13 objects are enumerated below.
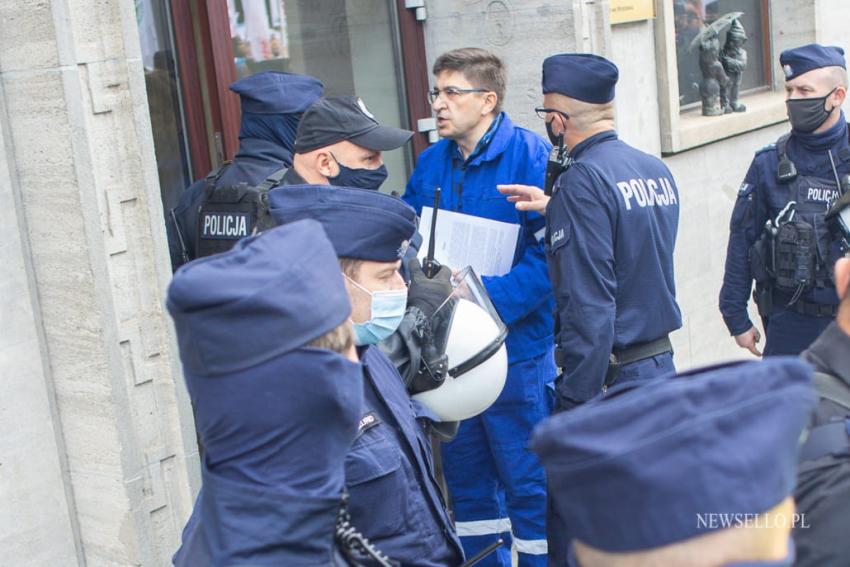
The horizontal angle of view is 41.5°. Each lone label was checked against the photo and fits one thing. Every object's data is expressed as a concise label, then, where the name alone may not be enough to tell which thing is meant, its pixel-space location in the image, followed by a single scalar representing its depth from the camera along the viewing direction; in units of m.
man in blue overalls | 4.36
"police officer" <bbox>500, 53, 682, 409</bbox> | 3.79
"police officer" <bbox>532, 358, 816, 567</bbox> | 1.40
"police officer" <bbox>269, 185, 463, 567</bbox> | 2.16
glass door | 5.27
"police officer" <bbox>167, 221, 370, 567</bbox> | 1.71
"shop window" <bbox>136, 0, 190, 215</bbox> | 4.89
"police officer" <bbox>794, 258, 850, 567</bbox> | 1.80
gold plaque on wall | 5.85
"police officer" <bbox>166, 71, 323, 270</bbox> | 4.07
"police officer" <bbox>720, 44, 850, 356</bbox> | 4.82
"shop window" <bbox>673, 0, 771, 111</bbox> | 7.25
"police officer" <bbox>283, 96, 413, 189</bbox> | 3.90
